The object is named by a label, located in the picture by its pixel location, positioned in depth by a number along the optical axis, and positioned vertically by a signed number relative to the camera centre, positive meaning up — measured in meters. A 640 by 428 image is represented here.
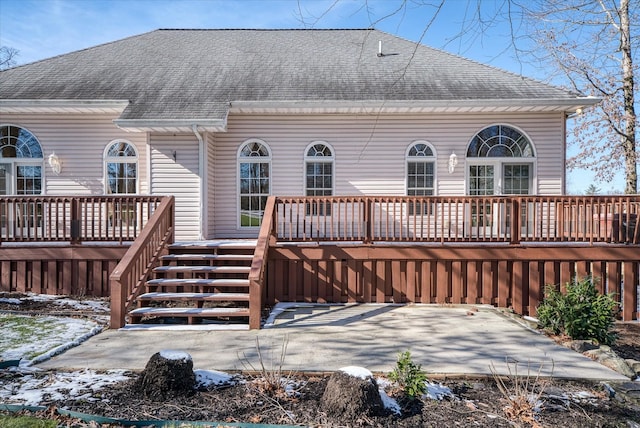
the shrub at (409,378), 3.21 -1.36
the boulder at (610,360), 4.09 -1.61
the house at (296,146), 9.19 +1.57
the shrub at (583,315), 5.25 -1.37
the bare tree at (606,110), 12.84 +4.12
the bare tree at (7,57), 26.10 +10.16
